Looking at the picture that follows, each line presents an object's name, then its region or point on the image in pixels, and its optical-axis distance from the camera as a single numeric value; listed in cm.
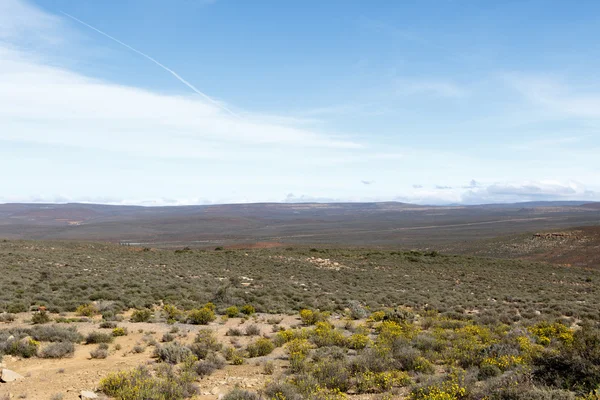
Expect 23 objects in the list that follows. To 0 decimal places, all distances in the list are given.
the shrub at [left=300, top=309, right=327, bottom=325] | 1403
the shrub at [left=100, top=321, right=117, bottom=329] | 1238
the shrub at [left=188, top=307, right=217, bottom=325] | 1352
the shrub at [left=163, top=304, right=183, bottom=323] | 1412
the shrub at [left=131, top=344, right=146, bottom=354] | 987
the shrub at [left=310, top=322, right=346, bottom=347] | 1048
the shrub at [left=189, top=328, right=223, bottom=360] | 944
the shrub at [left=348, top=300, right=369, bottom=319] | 1555
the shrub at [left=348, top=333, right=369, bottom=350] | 1027
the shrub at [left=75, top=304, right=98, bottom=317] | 1416
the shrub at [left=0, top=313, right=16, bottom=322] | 1266
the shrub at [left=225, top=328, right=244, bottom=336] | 1198
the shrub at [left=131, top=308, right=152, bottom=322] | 1364
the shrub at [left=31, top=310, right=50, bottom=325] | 1226
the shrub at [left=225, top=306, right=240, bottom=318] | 1509
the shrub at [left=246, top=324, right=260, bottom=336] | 1215
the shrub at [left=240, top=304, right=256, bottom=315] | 1577
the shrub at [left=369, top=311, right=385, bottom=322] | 1474
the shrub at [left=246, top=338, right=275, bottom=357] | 987
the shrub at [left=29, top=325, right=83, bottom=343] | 1041
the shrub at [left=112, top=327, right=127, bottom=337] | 1142
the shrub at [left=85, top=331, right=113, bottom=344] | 1073
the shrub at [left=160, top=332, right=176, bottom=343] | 1098
